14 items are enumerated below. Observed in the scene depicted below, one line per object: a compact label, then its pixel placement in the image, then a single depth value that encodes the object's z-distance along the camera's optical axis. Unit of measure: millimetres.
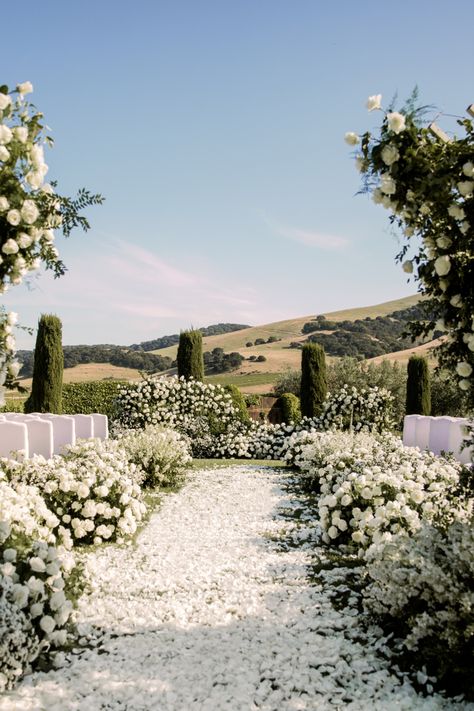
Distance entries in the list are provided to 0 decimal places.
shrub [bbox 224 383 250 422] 17150
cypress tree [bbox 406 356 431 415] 19125
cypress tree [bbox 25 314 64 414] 17781
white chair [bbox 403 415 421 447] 14273
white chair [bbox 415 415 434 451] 13762
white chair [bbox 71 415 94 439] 13367
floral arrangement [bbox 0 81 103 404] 3807
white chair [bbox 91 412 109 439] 14180
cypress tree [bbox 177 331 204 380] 19172
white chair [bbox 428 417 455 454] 13227
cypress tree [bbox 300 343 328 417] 18984
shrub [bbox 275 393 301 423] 21609
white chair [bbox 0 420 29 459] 9906
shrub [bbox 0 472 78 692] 3762
